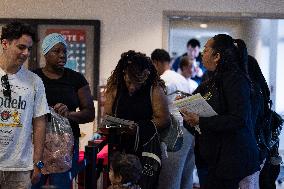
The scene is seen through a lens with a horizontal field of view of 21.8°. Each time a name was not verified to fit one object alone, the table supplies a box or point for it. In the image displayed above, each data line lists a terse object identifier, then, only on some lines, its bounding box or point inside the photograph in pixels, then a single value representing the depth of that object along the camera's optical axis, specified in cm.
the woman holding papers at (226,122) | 396
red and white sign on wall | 872
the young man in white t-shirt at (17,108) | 364
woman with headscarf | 466
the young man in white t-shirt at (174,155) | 668
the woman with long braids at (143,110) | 473
